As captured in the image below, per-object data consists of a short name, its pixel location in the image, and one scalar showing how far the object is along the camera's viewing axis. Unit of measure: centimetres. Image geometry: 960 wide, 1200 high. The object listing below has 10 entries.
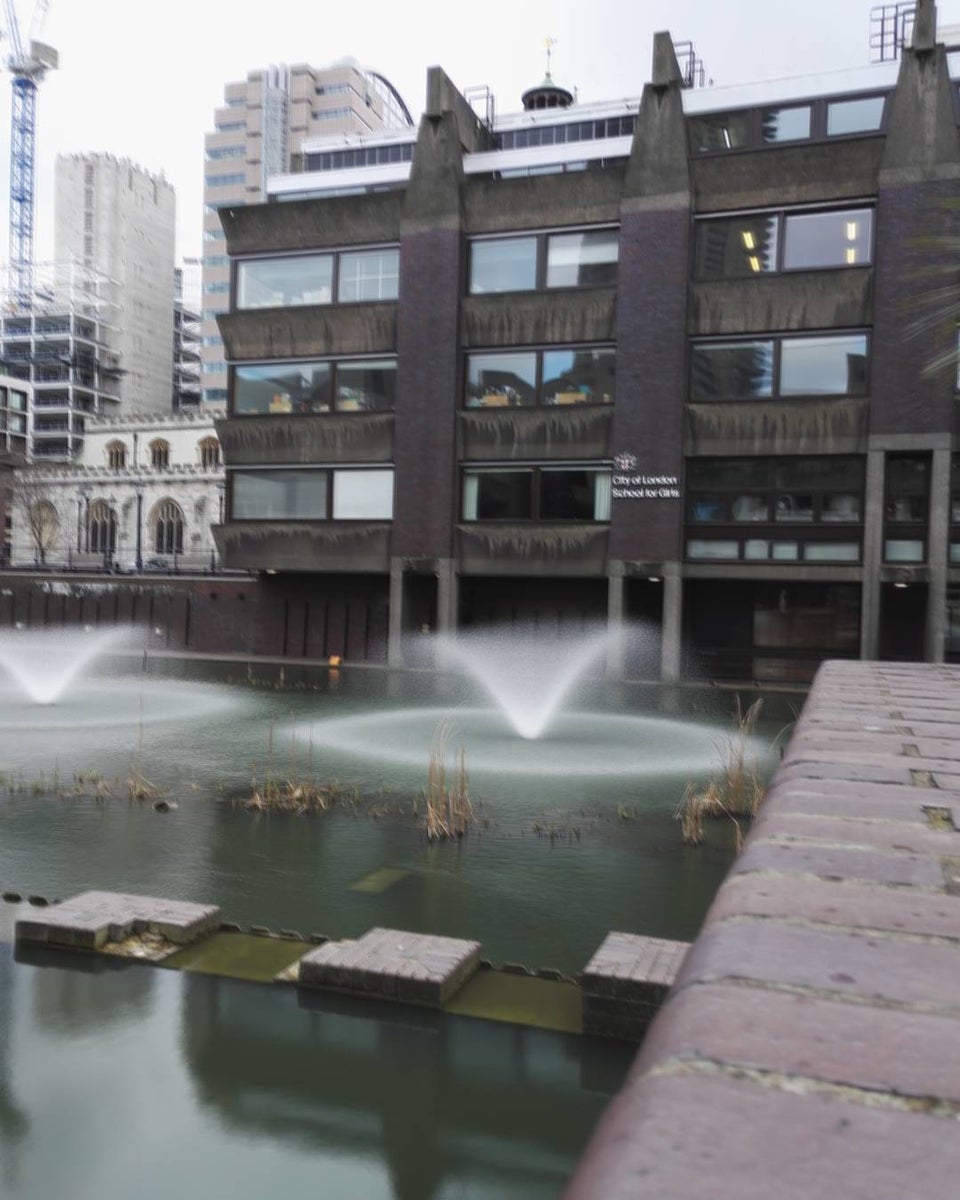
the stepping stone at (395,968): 593
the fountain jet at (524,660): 2542
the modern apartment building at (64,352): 12812
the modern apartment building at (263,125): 13275
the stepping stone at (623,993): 559
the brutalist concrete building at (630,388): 2927
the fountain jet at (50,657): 2386
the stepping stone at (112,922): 673
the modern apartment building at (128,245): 14125
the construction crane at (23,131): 17250
